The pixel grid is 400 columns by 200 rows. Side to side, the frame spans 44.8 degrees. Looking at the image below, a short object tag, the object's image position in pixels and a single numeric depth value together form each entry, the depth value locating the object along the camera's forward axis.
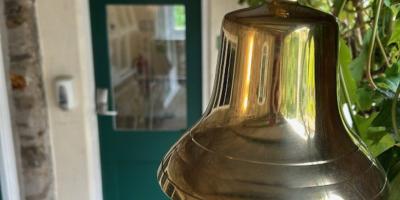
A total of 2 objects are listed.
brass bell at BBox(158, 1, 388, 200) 0.48
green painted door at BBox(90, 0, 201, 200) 2.05
